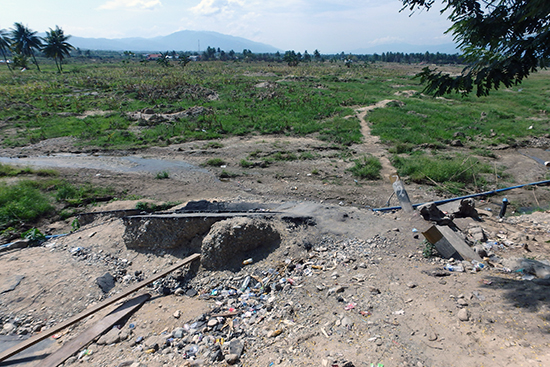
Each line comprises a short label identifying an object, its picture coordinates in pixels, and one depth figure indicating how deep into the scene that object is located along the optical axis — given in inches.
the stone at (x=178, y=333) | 175.5
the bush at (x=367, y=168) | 442.6
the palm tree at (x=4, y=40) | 1801.3
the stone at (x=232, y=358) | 152.0
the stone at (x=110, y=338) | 184.5
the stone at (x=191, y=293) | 220.0
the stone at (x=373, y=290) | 186.2
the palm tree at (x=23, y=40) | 1768.7
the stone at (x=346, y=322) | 161.1
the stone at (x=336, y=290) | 190.4
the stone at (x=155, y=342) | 171.5
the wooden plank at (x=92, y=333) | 176.6
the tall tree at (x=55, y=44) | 1711.4
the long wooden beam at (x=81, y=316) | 178.7
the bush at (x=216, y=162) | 495.8
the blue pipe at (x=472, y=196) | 333.5
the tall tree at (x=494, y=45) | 178.5
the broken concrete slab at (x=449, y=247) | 220.1
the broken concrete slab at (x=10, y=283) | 234.4
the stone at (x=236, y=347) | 156.3
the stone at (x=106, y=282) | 236.3
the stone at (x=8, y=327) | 210.2
